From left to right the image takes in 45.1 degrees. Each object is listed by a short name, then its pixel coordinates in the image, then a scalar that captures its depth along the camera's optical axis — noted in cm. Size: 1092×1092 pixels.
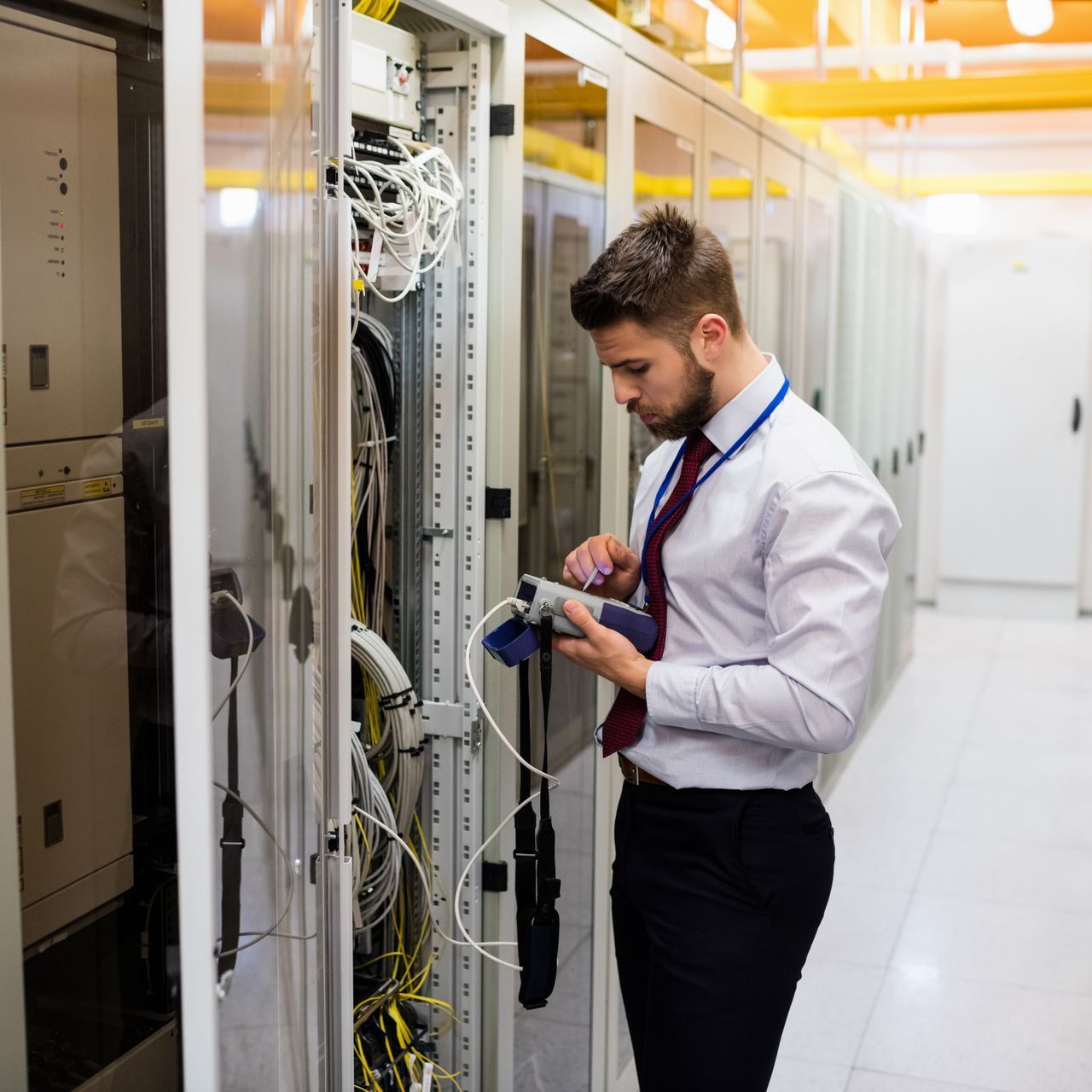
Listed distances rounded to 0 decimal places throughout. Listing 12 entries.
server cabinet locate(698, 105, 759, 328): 296
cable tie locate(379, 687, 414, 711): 208
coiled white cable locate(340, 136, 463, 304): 187
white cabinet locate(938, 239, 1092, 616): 788
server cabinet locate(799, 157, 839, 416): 410
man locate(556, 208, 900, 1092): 153
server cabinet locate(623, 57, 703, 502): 247
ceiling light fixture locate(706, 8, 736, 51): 334
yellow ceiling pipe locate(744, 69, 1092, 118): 397
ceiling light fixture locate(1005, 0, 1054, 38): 461
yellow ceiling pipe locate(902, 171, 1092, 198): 757
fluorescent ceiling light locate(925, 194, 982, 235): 830
